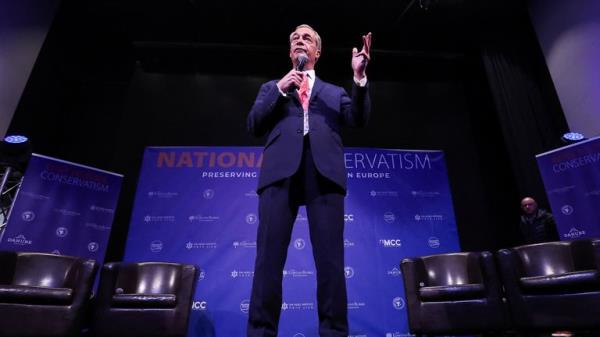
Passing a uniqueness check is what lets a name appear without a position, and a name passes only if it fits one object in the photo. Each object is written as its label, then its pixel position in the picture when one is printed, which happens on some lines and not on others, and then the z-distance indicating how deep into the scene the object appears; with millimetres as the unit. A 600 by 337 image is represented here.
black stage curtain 4719
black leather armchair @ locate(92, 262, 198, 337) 2680
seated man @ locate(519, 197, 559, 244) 4195
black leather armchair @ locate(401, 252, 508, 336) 2592
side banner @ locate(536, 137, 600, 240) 3623
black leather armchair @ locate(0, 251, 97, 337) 2410
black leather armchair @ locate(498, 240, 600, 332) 2264
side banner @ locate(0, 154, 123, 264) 3725
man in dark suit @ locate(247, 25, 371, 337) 1228
